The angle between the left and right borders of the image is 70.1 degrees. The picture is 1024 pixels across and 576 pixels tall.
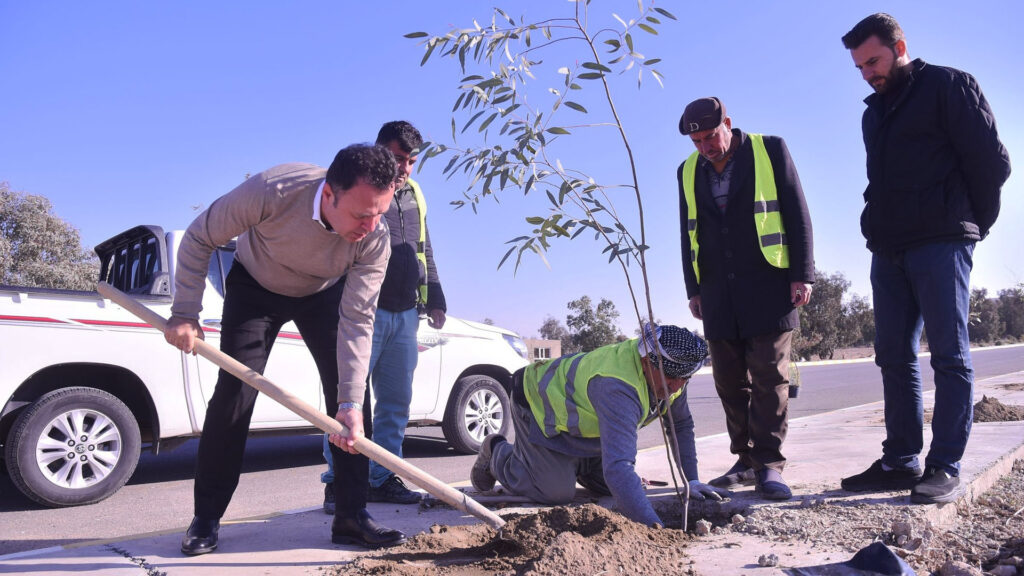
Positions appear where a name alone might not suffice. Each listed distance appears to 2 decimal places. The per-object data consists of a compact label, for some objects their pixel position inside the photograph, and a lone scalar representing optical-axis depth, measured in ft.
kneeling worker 10.21
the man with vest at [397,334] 12.56
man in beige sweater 9.30
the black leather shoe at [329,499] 11.87
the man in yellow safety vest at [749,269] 12.19
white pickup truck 14.88
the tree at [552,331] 187.73
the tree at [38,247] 68.13
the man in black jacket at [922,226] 10.46
